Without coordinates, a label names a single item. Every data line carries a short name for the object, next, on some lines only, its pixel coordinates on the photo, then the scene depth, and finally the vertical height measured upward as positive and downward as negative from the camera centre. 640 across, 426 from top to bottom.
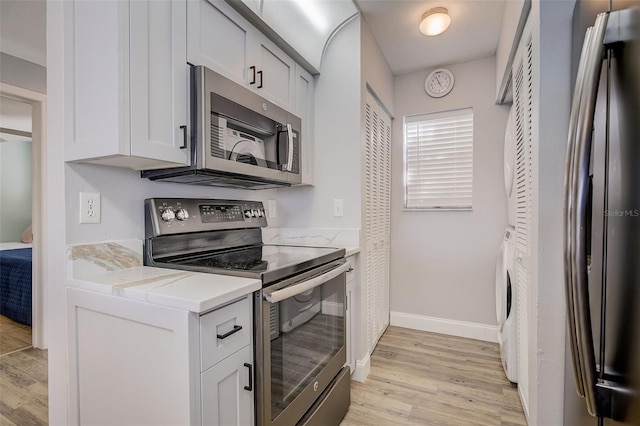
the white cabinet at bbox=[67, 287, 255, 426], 0.91 -0.49
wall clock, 2.89 +1.18
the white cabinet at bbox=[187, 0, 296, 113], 1.35 +0.80
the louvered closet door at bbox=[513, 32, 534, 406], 1.48 +0.12
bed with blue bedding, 3.00 -0.72
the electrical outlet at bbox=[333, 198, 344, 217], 2.18 +0.03
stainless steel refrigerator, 0.65 -0.02
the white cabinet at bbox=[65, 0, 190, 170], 1.07 +0.48
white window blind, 2.87 +0.47
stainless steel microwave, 1.31 +0.36
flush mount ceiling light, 2.11 +1.28
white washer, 2.00 -0.68
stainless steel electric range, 1.16 -0.37
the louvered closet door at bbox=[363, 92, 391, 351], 2.34 -0.05
